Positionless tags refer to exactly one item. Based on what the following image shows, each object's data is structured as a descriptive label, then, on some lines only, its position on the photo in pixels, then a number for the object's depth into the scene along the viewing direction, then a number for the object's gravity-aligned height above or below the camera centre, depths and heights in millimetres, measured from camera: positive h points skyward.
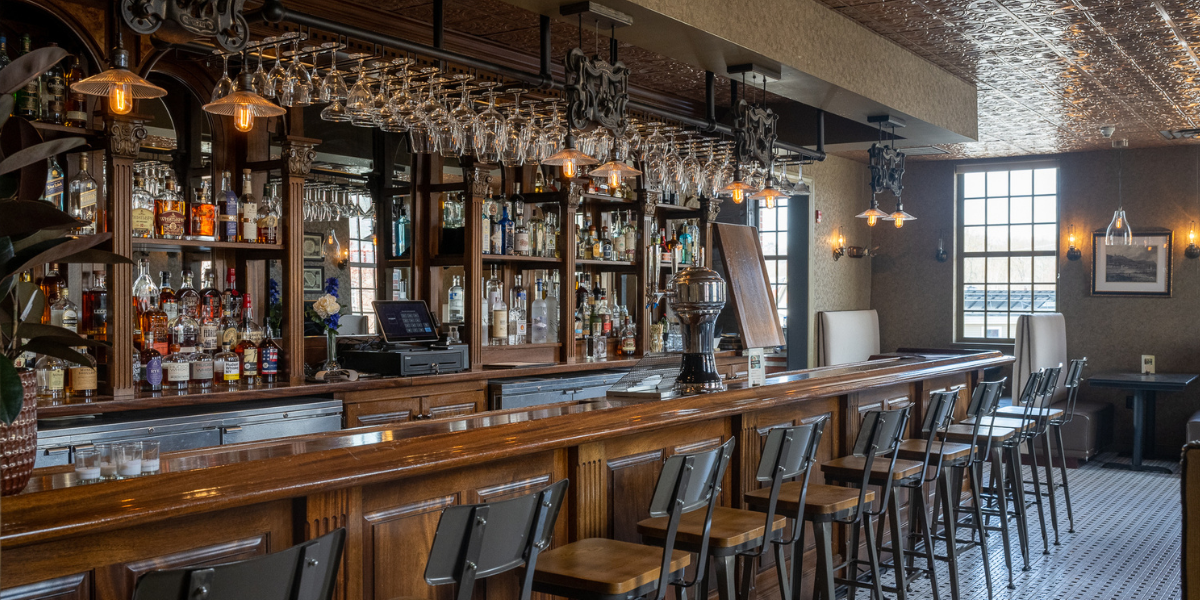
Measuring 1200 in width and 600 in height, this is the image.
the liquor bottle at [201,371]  4250 -372
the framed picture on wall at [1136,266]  9273 +189
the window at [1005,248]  9953 +401
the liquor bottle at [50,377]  3744 -352
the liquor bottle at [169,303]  4348 -71
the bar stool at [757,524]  2980 -781
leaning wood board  6762 -5
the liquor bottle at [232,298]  4594 -52
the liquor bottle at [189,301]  4406 -63
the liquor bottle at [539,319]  6434 -219
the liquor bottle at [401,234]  5668 +315
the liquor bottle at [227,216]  4484 +335
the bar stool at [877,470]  3762 -797
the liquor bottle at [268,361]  4578 -354
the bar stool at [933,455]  4262 -814
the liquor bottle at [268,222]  4664 +320
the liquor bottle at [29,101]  3793 +748
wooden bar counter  1869 -531
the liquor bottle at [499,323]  5969 -227
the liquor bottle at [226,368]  4387 -372
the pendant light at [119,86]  2744 +595
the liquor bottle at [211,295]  4457 -37
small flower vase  4891 -308
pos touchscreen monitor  5184 -188
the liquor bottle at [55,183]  3906 +429
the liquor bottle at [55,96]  3869 +780
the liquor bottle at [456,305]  5855 -112
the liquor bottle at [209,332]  4332 -203
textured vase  1841 -312
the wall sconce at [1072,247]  9641 +391
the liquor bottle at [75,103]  3900 +763
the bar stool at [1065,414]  5812 -836
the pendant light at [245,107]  2982 +578
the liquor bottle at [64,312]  3885 -99
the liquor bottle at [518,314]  6191 -178
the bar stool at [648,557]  2523 -764
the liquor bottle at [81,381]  3789 -376
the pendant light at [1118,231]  9281 +529
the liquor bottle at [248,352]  4492 -308
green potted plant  1743 +59
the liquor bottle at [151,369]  4078 -349
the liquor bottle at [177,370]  4160 -361
